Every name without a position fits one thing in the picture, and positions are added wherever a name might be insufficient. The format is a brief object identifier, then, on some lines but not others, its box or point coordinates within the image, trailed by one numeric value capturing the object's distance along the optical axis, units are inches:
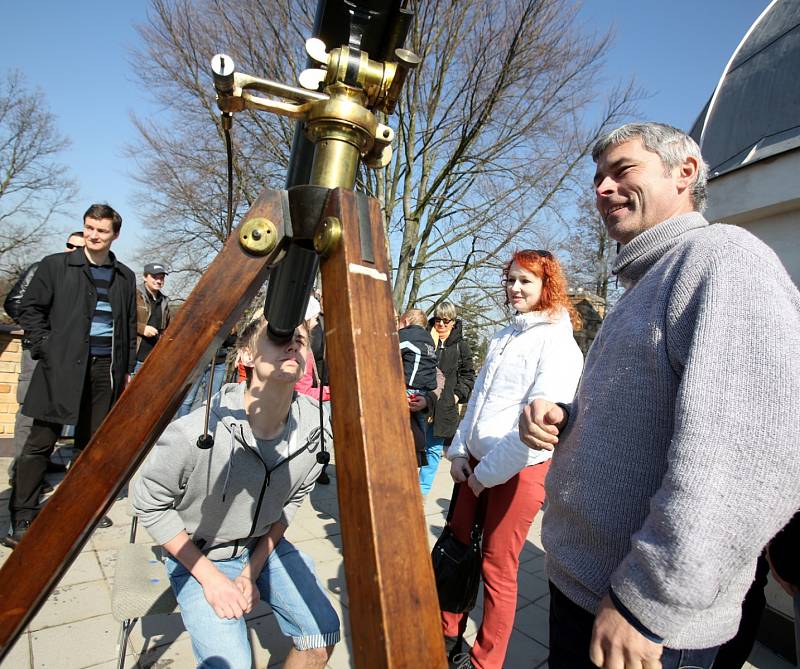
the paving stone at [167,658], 91.0
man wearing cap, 207.9
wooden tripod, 24.5
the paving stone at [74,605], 101.1
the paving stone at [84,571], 117.6
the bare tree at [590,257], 902.4
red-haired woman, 89.5
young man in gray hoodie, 67.4
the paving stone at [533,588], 134.2
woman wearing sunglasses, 206.8
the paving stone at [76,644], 89.6
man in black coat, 130.6
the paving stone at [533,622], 115.8
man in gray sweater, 37.1
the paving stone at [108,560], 121.2
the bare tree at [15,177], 867.4
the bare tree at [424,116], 385.4
